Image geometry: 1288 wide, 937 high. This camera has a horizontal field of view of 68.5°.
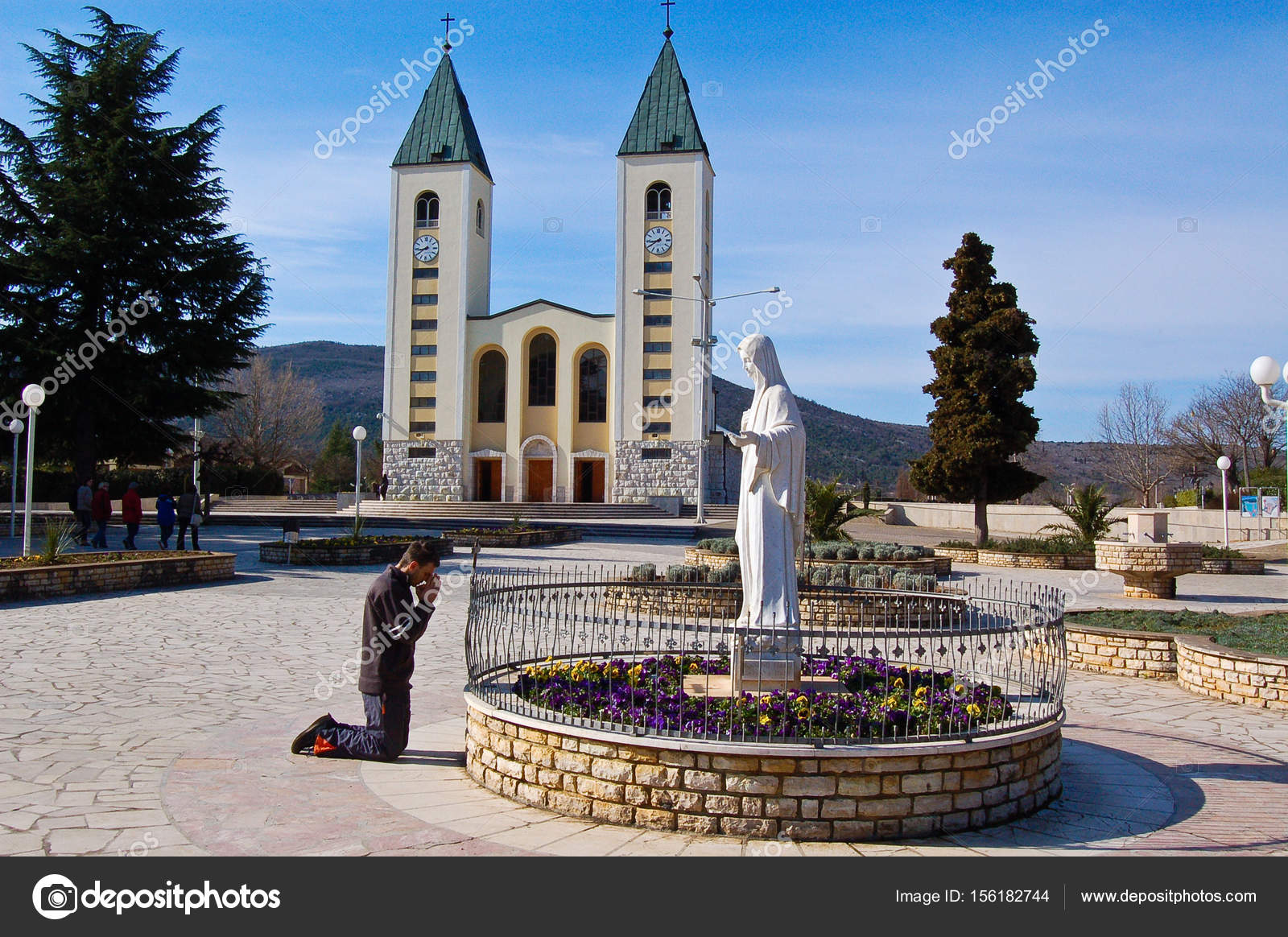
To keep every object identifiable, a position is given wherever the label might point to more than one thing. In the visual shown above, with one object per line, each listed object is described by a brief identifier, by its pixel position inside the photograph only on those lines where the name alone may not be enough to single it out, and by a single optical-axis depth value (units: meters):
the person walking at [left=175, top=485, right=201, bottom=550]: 21.05
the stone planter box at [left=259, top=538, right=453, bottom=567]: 20.06
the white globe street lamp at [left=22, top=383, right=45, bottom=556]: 16.19
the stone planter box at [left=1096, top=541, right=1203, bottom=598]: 15.74
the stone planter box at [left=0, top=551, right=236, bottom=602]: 13.73
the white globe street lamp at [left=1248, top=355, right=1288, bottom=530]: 11.29
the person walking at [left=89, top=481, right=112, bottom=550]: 21.69
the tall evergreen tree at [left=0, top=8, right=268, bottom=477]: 28.00
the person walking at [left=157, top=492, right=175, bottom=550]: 21.34
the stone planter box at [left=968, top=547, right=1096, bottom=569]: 22.42
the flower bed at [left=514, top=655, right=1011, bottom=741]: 5.31
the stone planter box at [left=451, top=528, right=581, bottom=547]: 25.66
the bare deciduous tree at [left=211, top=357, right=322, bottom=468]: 56.94
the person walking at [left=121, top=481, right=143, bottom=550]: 21.48
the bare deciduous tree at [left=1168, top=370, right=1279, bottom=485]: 48.06
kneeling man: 5.96
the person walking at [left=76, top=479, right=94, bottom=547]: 22.52
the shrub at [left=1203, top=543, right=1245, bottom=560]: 21.83
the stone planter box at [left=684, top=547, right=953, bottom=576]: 17.31
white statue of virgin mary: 6.49
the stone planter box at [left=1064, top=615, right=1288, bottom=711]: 8.56
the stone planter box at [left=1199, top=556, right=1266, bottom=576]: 21.75
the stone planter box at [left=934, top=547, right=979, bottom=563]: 24.91
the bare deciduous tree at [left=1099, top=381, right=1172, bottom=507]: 53.25
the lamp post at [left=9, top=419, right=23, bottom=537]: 22.53
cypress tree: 28.31
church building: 44.84
